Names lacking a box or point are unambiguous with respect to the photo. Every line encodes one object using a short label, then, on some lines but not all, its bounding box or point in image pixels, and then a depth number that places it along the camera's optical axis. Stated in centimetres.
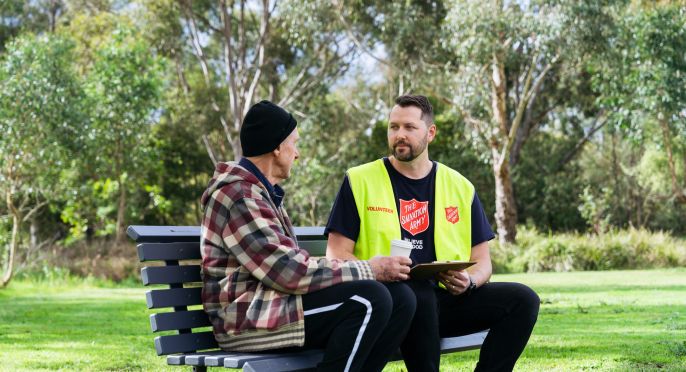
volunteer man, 430
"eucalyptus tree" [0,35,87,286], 1789
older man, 355
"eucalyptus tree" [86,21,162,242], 2338
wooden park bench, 373
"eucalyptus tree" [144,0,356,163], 2692
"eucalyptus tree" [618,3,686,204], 2216
